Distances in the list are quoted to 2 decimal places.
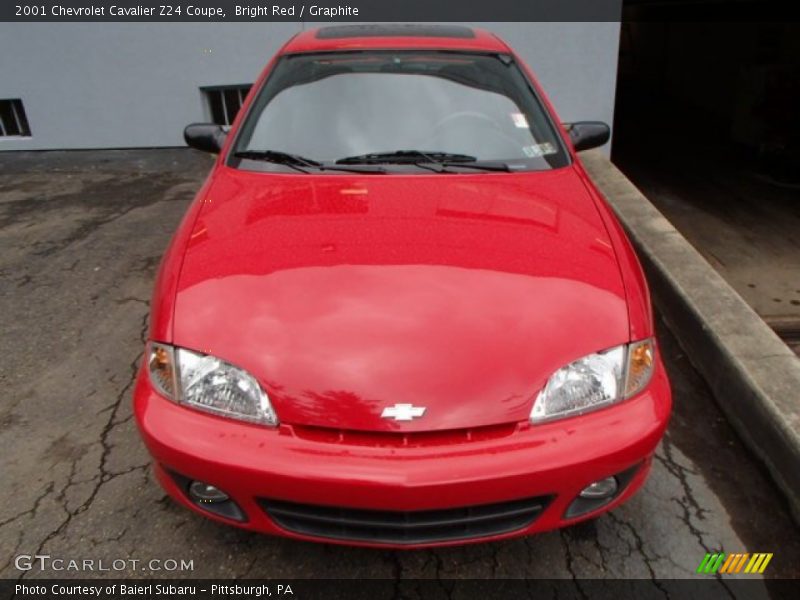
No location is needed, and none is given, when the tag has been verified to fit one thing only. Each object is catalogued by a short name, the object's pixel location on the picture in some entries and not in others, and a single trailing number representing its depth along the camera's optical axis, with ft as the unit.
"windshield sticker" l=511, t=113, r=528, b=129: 9.12
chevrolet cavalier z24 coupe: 5.22
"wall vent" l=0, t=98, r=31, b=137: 24.93
